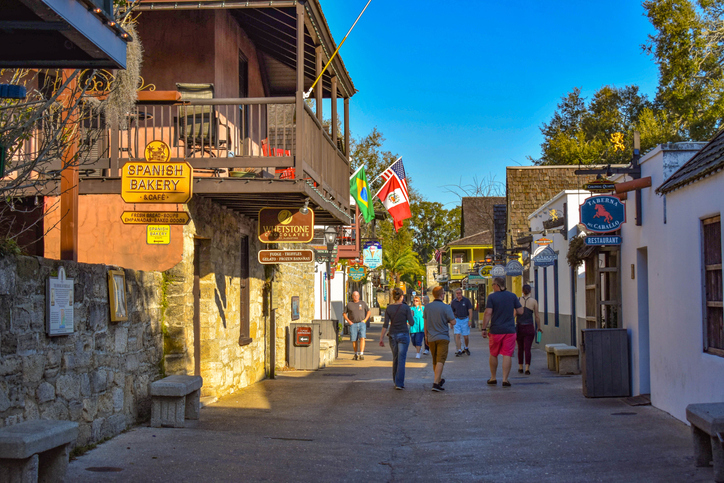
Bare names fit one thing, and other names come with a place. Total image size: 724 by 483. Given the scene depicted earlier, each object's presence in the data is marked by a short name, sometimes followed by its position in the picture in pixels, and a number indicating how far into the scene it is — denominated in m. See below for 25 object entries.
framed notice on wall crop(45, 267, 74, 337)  6.53
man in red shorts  12.80
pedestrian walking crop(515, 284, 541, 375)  14.93
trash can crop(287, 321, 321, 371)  16.72
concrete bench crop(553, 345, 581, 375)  14.91
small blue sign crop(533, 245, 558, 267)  18.86
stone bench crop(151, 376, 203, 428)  8.51
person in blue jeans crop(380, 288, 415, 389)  13.02
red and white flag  23.06
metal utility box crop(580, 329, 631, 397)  10.95
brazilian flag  20.78
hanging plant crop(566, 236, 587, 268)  12.92
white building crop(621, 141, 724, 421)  7.93
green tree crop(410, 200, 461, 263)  79.38
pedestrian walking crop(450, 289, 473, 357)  20.52
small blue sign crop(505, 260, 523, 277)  23.69
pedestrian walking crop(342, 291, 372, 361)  19.88
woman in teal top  20.23
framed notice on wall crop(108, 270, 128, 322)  7.93
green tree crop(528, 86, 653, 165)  38.72
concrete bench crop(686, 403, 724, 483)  5.74
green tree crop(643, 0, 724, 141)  29.12
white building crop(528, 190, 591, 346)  18.25
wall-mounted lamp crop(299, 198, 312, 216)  11.17
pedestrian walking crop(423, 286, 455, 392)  12.69
